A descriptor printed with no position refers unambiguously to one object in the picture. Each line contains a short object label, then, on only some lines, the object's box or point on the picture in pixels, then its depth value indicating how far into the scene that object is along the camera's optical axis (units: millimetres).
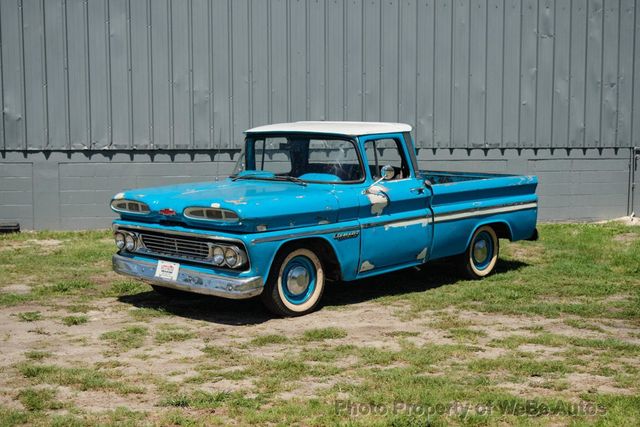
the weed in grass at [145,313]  8234
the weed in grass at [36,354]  6844
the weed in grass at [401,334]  7605
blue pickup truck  7879
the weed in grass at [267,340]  7294
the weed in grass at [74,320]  7997
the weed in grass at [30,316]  8133
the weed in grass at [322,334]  7492
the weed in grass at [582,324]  7884
